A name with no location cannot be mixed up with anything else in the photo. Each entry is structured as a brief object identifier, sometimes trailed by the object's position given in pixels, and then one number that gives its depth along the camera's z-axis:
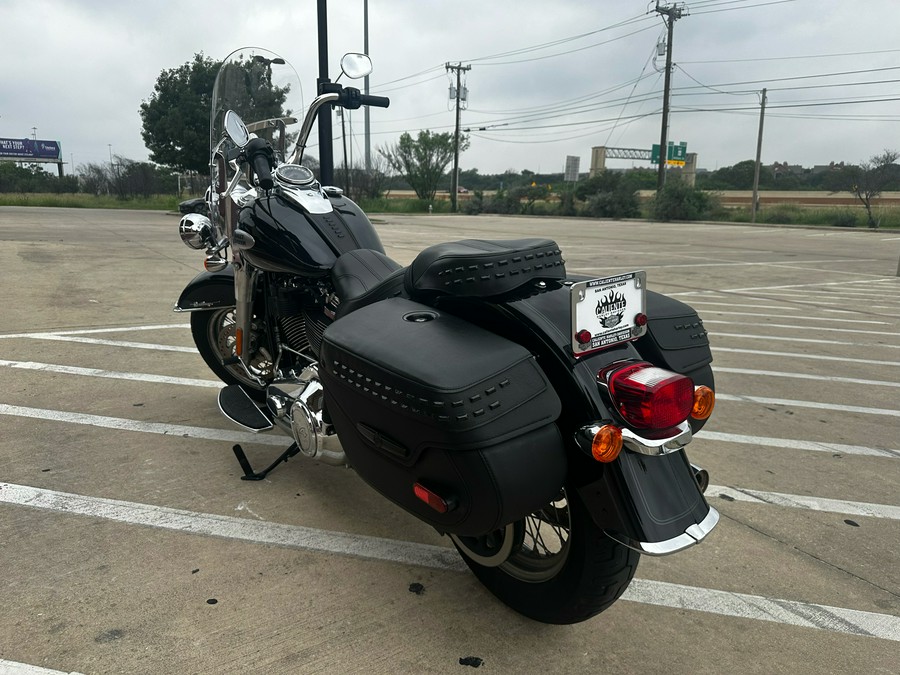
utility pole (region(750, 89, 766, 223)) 34.28
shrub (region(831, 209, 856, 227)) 29.47
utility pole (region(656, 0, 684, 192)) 36.19
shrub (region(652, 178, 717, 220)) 35.34
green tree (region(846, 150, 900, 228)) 30.53
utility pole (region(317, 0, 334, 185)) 4.02
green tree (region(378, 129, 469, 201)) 52.03
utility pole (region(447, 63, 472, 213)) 46.81
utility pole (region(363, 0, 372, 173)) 10.47
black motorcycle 1.55
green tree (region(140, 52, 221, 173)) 23.39
